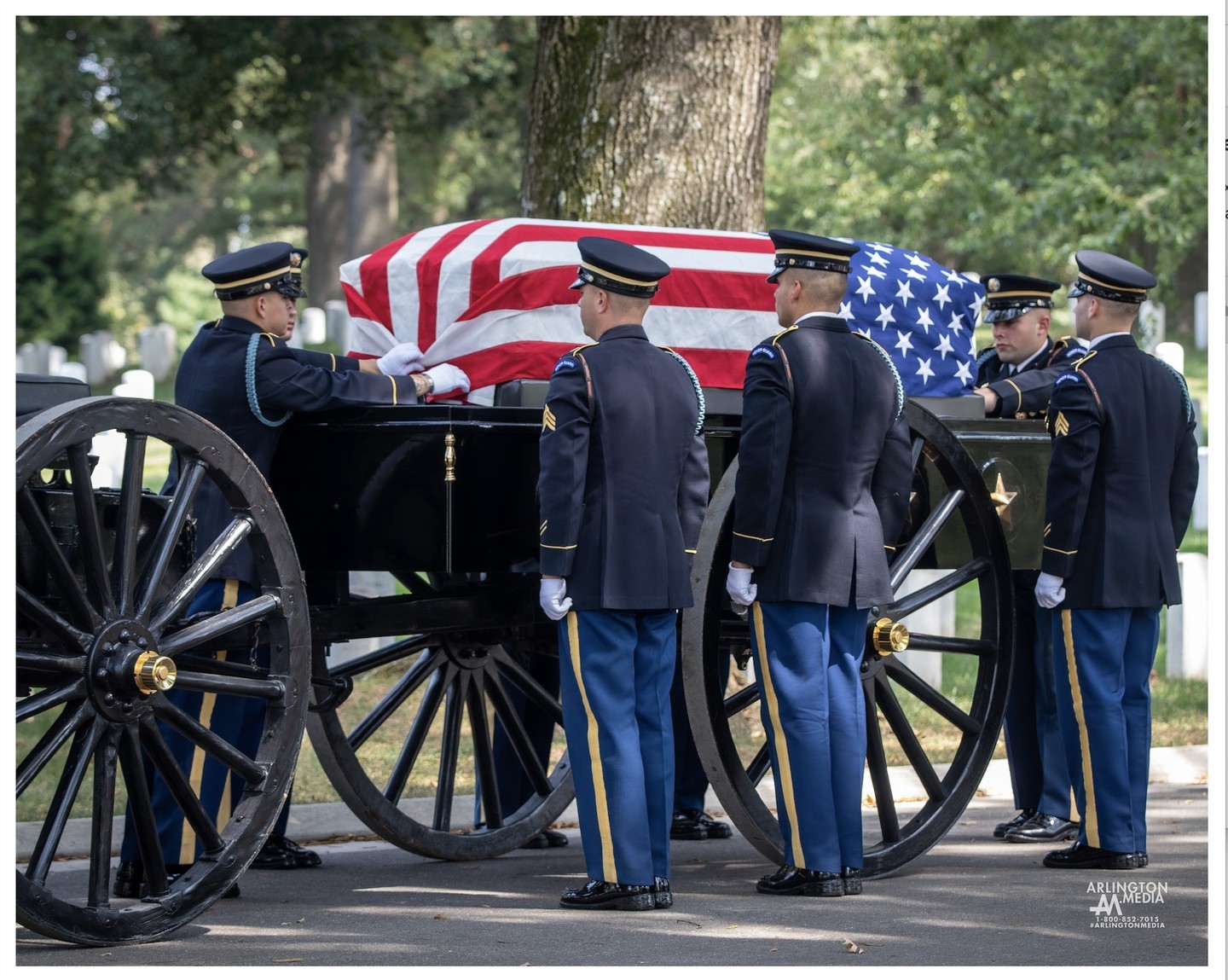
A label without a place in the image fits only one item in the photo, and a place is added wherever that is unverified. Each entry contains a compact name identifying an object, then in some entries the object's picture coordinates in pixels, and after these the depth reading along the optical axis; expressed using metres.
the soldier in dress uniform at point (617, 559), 9.72
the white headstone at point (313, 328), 41.78
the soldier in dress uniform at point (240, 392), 10.03
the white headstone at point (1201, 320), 42.72
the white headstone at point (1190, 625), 18.31
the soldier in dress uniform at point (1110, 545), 11.27
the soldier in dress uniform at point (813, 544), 10.12
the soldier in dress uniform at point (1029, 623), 12.64
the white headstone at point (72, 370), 34.54
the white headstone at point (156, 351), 41.12
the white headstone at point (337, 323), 41.22
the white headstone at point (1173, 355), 21.48
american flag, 11.14
